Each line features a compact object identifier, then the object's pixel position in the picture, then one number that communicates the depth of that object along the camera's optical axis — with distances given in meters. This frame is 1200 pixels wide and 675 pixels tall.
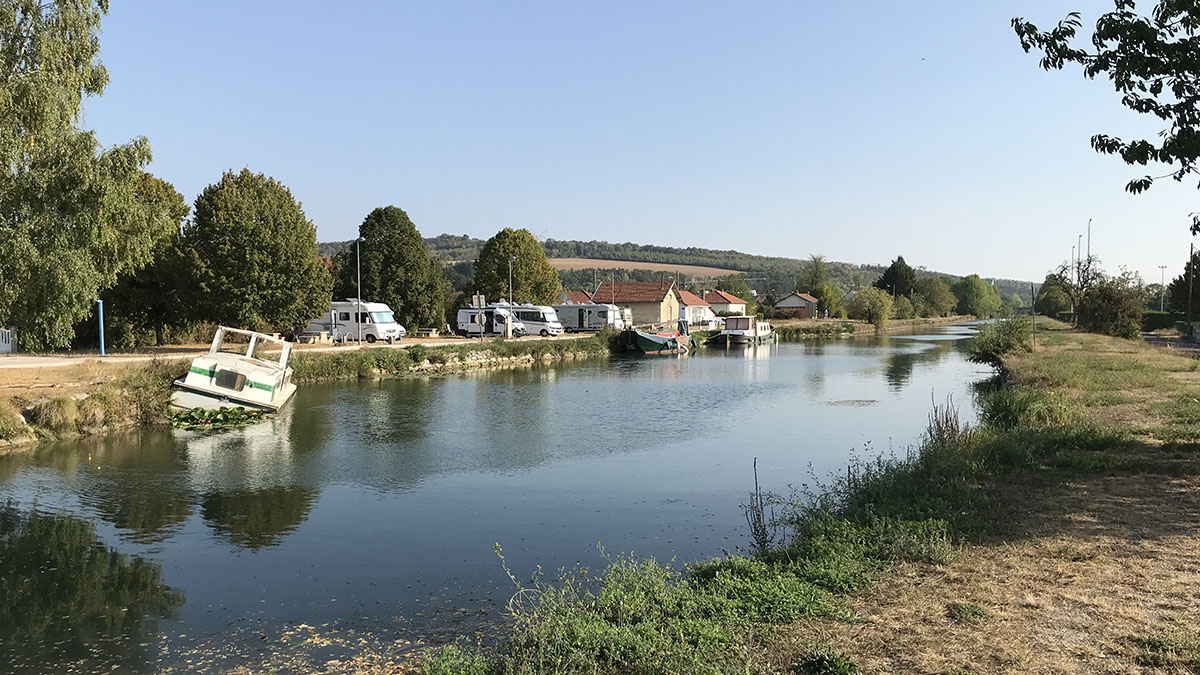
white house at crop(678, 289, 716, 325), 78.81
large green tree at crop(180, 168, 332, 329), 33.38
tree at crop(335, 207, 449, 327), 49.31
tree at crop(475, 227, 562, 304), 61.97
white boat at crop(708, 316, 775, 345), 66.46
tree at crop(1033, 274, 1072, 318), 90.88
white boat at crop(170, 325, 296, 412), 21.73
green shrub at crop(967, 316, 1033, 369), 33.84
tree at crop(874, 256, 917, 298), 116.00
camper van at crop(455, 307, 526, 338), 51.84
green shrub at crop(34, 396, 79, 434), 18.30
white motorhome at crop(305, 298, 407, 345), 42.78
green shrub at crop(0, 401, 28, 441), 17.36
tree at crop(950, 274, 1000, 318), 149.38
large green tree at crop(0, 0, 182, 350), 15.12
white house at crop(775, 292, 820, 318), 102.50
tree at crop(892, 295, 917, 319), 103.44
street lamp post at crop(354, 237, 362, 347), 47.22
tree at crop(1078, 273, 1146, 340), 47.50
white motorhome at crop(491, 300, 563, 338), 53.88
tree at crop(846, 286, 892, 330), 90.69
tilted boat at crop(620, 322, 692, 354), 54.25
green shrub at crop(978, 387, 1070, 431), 15.79
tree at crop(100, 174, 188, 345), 33.78
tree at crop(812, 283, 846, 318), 105.62
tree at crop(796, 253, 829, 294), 118.49
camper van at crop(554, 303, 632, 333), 61.94
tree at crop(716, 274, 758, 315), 108.88
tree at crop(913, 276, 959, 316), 121.88
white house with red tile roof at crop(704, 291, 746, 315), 93.44
